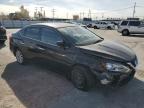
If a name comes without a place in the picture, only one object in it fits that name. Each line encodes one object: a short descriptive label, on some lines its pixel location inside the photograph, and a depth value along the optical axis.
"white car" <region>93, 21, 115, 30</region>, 19.77
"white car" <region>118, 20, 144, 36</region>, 11.17
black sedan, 2.31
